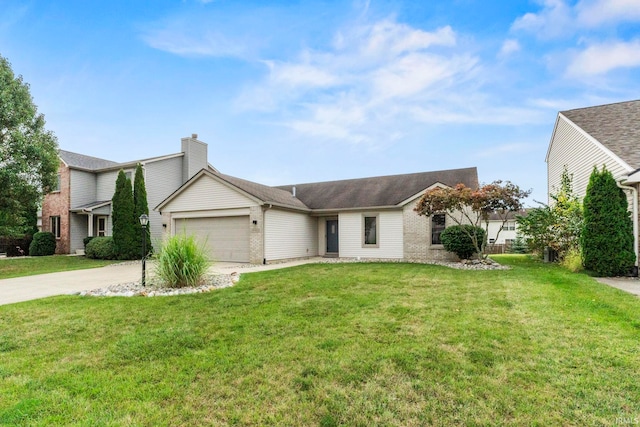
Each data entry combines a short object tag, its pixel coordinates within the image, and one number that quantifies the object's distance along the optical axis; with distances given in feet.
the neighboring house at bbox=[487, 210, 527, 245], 108.47
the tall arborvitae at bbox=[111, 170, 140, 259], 55.16
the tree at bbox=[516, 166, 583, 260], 37.99
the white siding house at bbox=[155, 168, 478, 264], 47.73
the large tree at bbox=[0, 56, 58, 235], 43.70
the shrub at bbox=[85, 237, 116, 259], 55.77
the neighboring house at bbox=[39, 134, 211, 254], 66.22
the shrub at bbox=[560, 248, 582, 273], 33.99
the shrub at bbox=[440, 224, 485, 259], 42.57
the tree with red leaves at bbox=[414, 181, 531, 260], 37.47
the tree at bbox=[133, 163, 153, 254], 56.96
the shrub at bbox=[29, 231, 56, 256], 65.36
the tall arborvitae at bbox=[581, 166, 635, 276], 29.60
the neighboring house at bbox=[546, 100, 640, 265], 31.01
